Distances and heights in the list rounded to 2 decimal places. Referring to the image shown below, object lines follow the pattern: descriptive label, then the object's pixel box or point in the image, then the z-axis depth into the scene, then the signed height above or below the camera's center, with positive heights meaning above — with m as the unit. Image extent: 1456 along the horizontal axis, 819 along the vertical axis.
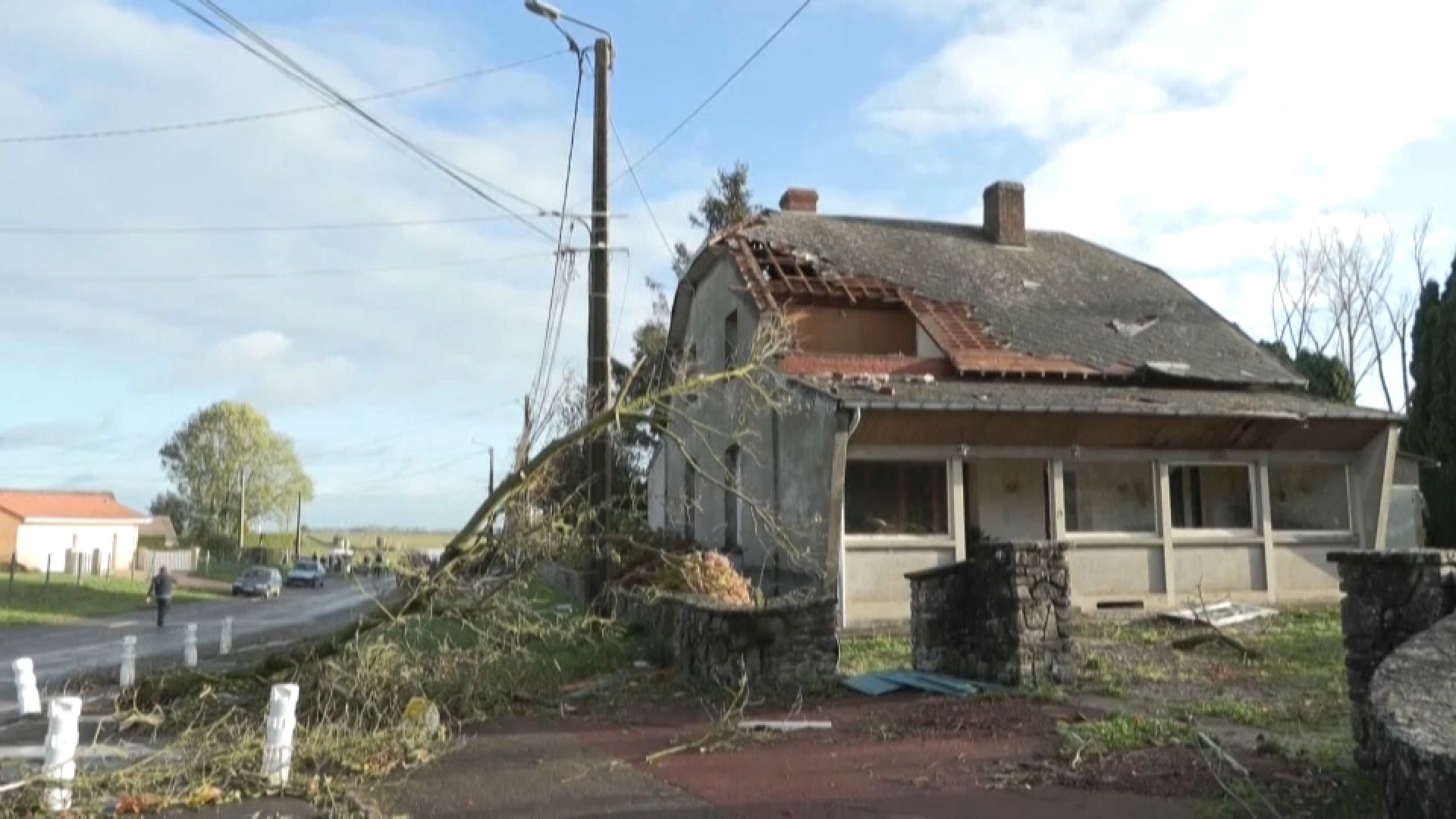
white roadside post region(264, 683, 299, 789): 7.56 -1.19
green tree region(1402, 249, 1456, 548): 24.59 +3.28
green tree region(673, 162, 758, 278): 39.72 +11.60
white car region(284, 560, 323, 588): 52.16 -1.22
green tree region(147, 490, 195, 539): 79.75 +2.33
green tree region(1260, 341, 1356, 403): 25.97 +3.97
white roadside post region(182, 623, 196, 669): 15.80 -1.36
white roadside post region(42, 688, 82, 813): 6.95 -1.22
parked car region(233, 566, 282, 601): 42.97 -1.33
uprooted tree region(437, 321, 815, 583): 10.96 +0.46
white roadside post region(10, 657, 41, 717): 11.72 -1.41
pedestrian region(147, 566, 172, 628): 27.20 -1.04
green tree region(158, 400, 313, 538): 78.38 +5.43
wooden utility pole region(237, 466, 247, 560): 75.75 +2.98
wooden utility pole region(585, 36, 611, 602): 13.61 +2.63
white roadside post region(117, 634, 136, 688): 13.45 -1.33
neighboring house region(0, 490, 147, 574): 59.31 +0.77
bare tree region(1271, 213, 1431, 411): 44.62 +8.45
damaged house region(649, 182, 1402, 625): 15.70 +1.56
